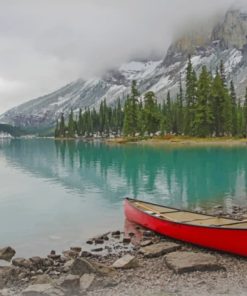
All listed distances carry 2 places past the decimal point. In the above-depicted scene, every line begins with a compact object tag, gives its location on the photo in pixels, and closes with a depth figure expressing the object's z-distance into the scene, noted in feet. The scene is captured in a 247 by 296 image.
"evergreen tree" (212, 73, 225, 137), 243.17
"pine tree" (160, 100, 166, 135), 287.43
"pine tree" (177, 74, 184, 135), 281.35
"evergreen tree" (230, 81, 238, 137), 250.71
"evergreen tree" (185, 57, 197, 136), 252.90
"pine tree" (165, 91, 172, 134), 299.34
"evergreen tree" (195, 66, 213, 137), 240.57
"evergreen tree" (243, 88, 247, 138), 247.38
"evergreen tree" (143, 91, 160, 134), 284.51
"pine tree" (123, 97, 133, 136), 300.80
